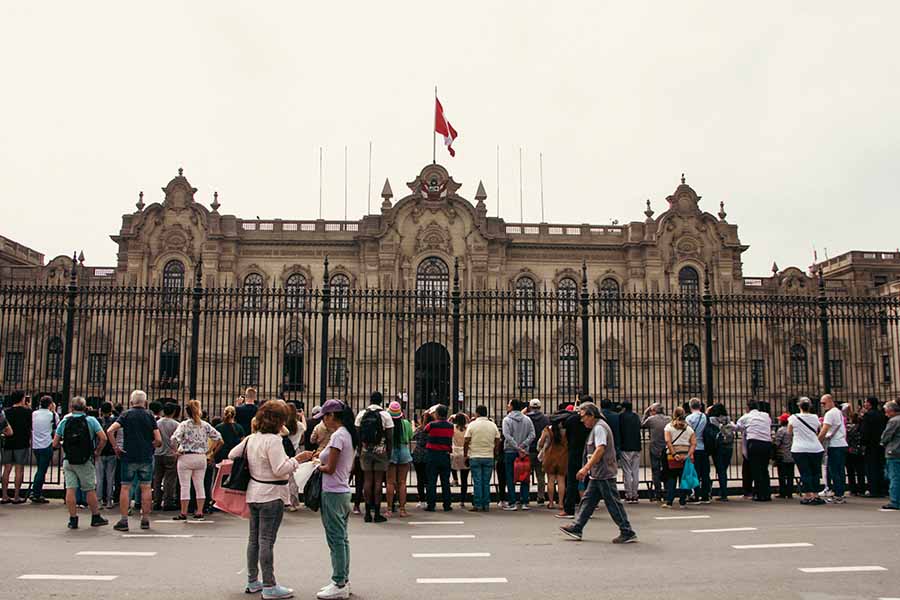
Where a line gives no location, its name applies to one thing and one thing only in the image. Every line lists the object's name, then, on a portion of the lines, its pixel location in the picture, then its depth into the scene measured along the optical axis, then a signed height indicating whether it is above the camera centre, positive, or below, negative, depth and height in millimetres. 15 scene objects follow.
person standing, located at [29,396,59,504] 13328 -636
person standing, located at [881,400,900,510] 12875 -826
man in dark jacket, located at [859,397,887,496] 14289 -747
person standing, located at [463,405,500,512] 13484 -886
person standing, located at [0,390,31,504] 13312 -661
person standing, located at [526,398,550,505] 14258 -442
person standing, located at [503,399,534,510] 13664 -696
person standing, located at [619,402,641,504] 13750 -787
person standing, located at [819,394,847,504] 13836 -720
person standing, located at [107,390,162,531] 11094 -653
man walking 10102 -1121
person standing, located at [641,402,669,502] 13836 -694
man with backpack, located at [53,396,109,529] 11117 -795
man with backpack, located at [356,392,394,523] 11312 -867
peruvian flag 35062 +12025
